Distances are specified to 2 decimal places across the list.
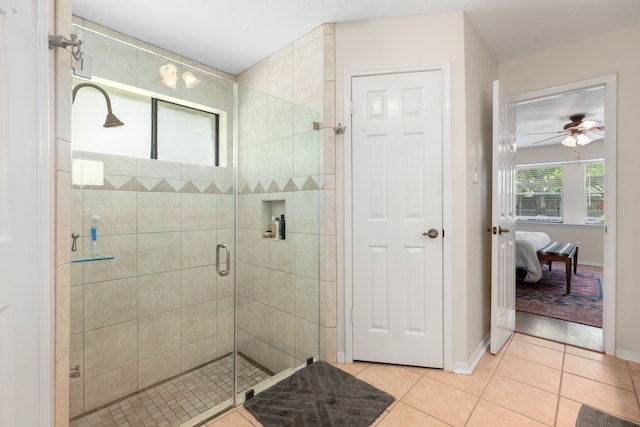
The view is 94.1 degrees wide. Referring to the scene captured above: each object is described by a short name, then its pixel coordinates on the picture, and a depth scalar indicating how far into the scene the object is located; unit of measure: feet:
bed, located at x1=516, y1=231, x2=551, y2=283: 13.69
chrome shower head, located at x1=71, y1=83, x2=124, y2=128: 6.08
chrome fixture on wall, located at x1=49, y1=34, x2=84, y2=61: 3.60
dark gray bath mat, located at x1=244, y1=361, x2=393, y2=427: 5.35
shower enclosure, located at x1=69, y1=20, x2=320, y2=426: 6.04
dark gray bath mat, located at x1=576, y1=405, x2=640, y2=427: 5.17
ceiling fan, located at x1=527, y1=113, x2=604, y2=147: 14.07
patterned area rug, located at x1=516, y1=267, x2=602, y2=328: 10.40
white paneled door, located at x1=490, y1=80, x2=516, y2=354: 7.52
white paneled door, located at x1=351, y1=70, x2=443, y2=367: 6.95
